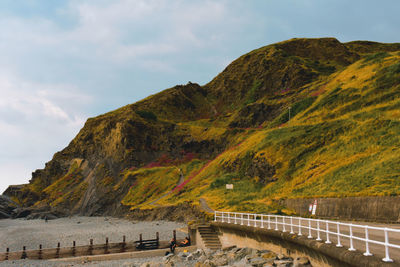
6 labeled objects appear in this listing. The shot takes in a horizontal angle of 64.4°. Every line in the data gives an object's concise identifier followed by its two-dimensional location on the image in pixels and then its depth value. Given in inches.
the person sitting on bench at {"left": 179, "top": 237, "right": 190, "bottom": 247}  1366.9
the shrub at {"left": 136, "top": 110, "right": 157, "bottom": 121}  5302.2
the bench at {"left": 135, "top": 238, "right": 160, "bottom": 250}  1393.9
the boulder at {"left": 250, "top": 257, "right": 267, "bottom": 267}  718.7
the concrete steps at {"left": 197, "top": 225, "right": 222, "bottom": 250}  1257.4
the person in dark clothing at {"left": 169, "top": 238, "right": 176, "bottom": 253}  1351.1
